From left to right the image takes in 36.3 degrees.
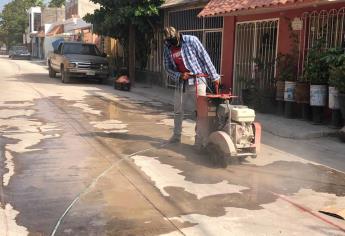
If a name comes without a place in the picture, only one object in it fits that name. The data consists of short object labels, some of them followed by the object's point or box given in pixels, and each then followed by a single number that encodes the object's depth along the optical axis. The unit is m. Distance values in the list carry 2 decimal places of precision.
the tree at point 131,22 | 20.00
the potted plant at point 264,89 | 12.34
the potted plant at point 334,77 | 9.75
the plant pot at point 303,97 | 11.00
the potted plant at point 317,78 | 10.51
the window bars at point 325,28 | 10.90
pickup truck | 21.61
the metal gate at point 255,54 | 13.27
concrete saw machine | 7.10
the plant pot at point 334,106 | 9.92
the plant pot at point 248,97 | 12.85
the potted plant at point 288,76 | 11.45
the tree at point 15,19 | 91.88
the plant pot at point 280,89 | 11.84
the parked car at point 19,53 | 57.94
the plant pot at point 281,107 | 12.03
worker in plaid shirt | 7.97
